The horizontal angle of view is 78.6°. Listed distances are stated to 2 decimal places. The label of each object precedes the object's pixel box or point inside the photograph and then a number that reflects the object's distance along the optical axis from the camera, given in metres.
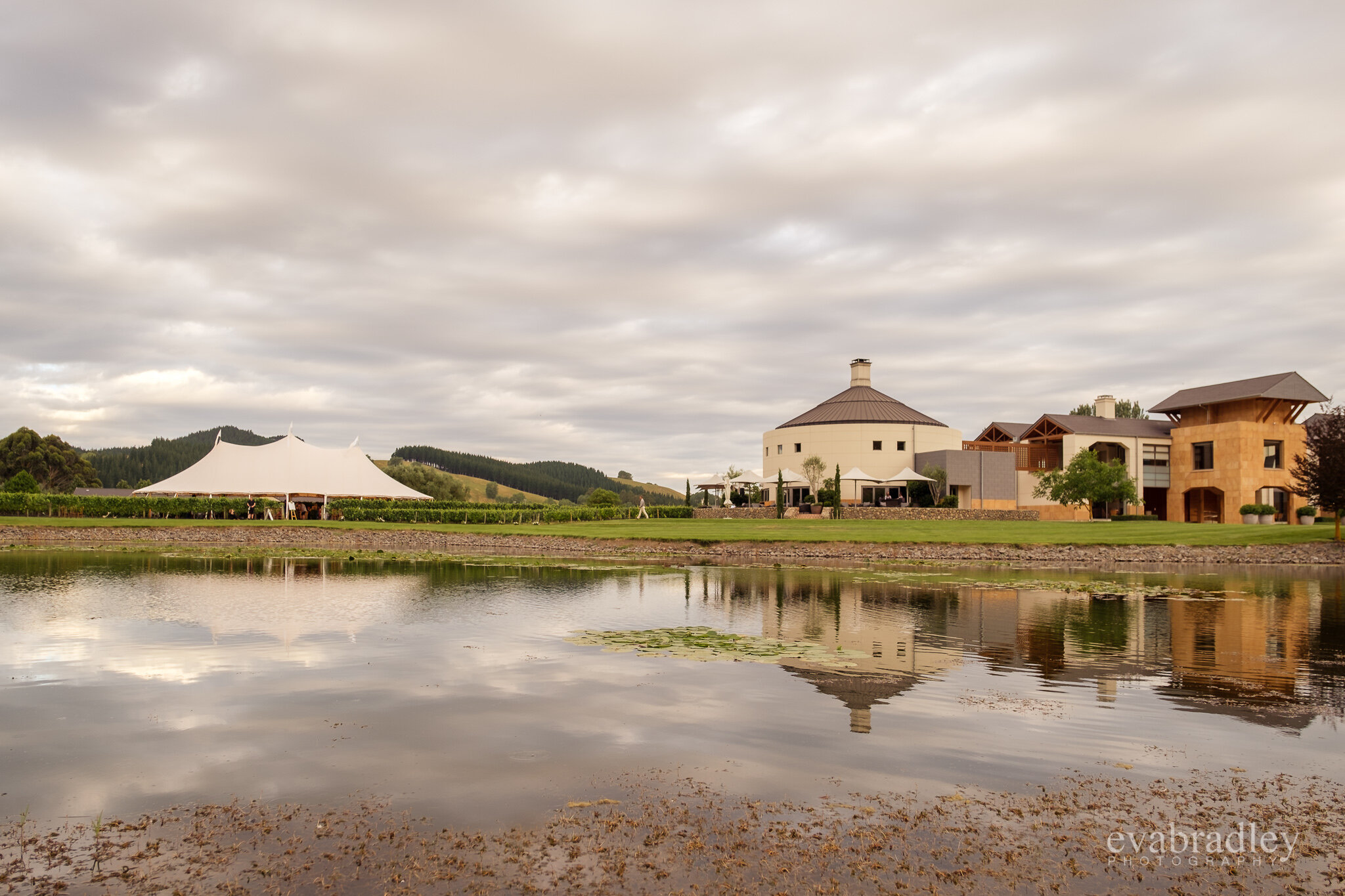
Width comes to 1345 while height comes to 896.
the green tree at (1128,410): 102.56
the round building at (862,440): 69.12
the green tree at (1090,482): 49.31
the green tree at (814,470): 65.75
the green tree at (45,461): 83.31
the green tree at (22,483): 59.22
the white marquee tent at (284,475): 53.06
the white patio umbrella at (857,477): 57.59
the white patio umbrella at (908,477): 58.72
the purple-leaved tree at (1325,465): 33.53
